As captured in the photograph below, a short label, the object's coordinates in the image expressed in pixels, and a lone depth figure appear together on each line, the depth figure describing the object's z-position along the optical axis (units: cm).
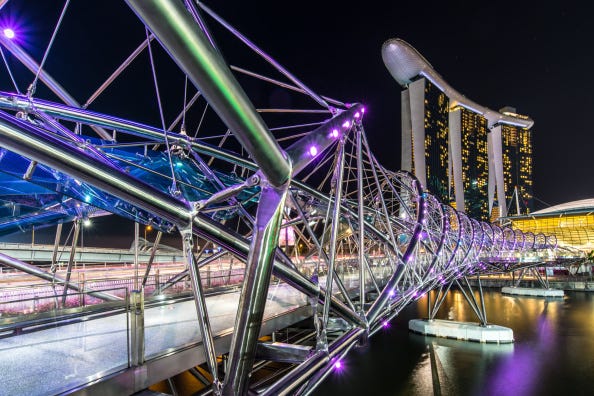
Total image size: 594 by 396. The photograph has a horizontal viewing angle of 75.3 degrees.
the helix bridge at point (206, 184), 235
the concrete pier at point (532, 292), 5344
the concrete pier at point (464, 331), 2806
